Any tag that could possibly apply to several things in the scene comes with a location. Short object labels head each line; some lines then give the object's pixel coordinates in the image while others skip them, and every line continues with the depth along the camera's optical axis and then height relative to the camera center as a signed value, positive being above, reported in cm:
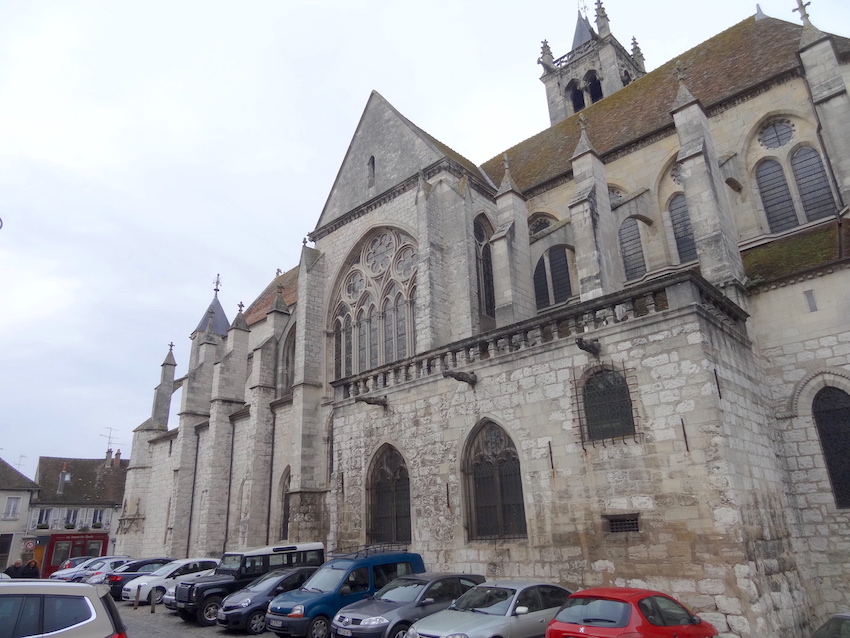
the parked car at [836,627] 578 -109
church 909 +309
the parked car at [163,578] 1492 -91
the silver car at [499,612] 720 -105
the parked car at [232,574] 1207 -76
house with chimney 3328 +206
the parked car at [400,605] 828 -104
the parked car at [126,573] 1655 -84
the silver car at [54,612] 478 -51
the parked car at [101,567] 1781 -74
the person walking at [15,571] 1320 -51
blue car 944 -90
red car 634 -101
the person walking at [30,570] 1306 -51
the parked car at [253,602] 1071 -112
